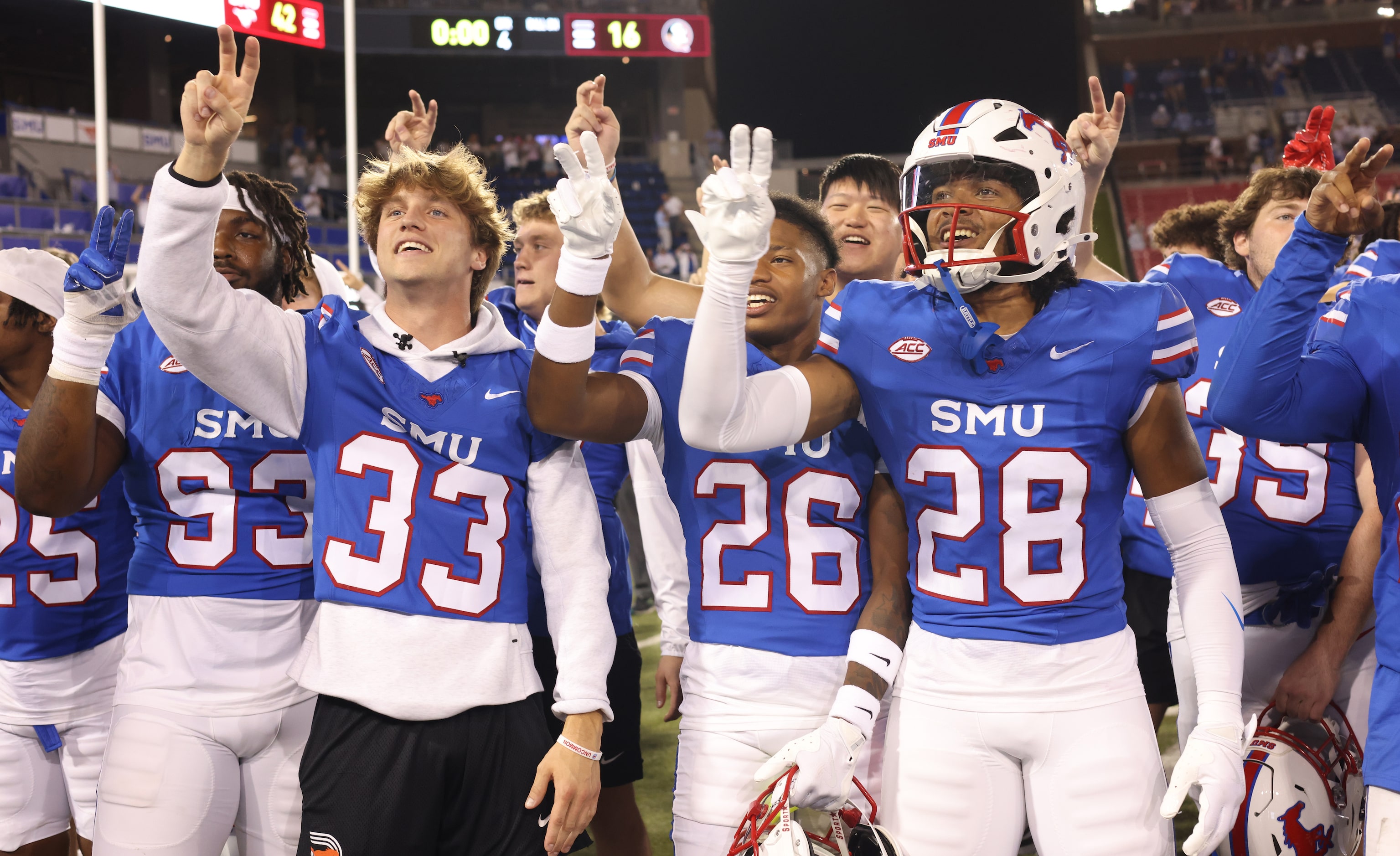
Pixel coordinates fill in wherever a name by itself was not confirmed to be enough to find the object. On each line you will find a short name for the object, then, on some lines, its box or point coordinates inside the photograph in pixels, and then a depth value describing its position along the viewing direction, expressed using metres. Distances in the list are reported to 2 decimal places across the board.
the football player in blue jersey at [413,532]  2.20
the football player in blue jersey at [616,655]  3.14
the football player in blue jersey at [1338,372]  2.09
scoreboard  19.28
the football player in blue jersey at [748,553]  2.23
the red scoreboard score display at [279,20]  12.20
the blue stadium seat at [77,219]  14.55
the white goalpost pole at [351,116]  7.32
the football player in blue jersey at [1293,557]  2.88
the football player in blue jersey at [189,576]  2.37
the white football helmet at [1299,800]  2.69
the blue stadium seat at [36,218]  14.20
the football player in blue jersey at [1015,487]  2.12
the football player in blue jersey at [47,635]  2.93
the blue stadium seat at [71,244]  13.45
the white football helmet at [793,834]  2.06
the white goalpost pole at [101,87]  6.15
